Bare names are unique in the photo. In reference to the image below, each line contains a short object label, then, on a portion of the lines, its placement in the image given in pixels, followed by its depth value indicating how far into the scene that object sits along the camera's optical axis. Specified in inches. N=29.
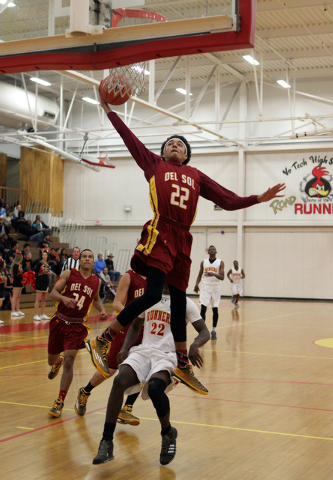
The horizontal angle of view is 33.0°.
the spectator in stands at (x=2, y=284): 530.7
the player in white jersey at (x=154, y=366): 170.4
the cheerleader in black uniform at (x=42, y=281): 591.2
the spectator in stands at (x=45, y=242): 779.1
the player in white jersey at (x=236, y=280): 768.9
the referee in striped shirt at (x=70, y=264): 585.9
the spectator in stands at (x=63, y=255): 807.1
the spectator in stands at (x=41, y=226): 925.5
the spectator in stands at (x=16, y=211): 946.1
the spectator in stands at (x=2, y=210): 903.2
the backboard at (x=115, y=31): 166.1
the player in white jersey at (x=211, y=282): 487.2
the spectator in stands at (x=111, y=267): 901.6
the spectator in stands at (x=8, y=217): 899.4
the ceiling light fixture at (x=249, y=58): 747.4
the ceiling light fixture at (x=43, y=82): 853.0
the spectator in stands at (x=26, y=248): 730.0
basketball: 176.2
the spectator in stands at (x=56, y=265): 760.3
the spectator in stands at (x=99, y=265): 852.9
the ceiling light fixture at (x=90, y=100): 907.2
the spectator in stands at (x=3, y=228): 815.2
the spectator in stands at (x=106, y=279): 816.9
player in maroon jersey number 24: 237.9
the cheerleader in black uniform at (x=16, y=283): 587.8
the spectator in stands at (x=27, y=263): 647.8
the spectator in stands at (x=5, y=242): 760.8
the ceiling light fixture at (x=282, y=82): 838.5
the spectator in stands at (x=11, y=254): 704.5
